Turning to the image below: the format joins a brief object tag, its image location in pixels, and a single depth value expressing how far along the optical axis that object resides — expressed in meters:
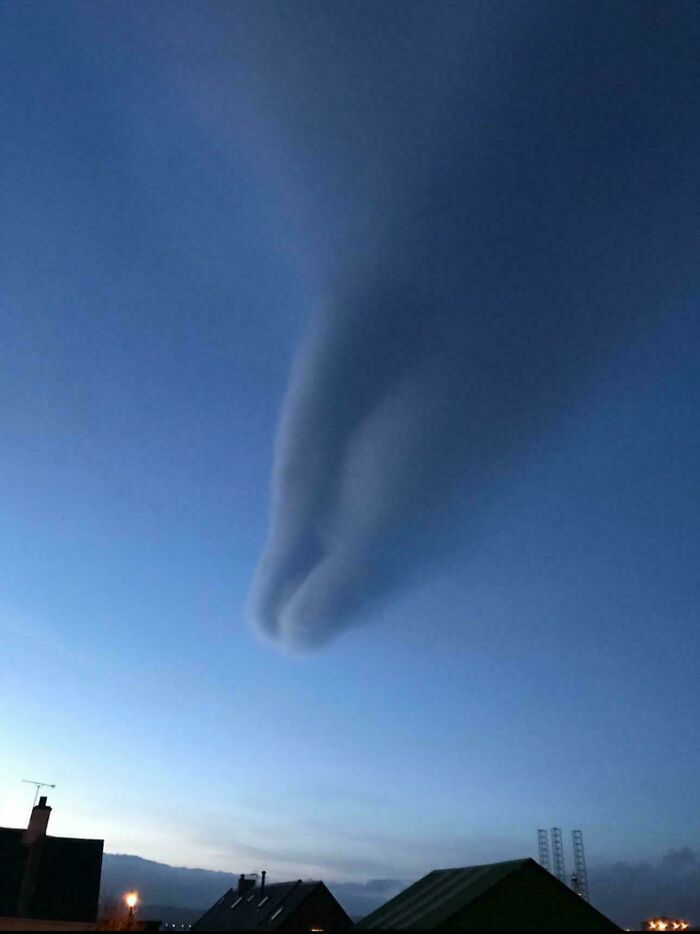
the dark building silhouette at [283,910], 55.25
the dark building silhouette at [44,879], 38.34
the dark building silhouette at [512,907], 21.08
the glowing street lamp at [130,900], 40.53
